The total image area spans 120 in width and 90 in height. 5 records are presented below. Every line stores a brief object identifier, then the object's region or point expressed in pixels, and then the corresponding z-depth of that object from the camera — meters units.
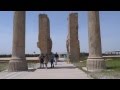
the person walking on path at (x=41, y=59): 8.23
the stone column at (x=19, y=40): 7.01
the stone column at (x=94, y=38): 6.46
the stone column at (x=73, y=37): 13.48
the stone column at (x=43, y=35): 14.36
